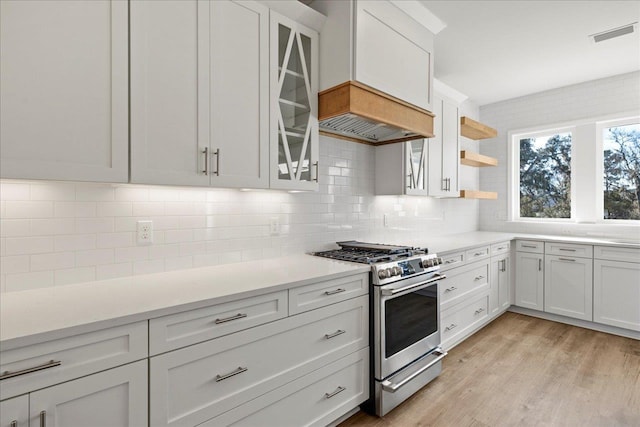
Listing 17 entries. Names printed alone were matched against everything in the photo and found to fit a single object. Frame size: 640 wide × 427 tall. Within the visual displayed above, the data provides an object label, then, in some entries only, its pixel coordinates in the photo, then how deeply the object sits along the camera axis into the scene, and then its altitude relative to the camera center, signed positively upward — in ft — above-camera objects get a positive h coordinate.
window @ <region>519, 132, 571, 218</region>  14.08 +1.61
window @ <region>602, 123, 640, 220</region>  12.45 +1.58
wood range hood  7.04 +2.18
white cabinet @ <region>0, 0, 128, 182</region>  3.95 +1.53
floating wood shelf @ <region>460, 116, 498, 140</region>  12.65 +3.35
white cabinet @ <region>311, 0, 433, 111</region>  7.03 +3.71
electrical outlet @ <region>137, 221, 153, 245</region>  5.93 -0.38
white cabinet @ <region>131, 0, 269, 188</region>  4.94 +1.94
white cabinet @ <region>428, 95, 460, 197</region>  11.12 +2.13
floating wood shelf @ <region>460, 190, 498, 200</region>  12.83 +0.71
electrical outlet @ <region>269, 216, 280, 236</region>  7.88 -0.35
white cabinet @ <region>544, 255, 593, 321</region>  11.63 -2.63
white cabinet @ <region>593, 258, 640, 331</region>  10.73 -2.64
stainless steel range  6.90 -2.38
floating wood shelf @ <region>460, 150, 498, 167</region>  12.71 +2.11
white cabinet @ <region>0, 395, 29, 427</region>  3.26 -1.98
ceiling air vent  9.24 +5.09
